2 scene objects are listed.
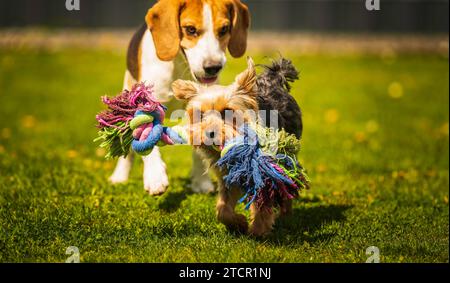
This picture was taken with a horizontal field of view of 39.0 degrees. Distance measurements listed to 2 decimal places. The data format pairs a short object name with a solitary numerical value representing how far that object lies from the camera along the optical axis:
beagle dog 4.98
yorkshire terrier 4.04
